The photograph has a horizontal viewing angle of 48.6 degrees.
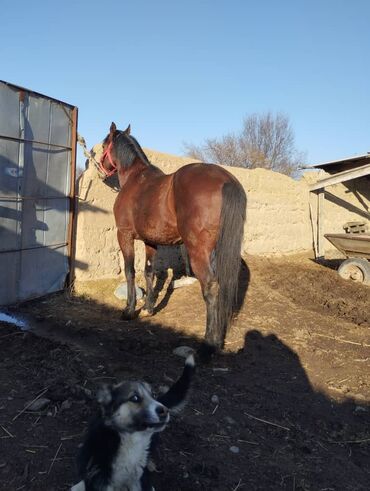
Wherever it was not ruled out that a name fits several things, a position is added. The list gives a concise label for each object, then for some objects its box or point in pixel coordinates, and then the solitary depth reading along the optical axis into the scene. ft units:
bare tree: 106.93
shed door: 18.83
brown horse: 15.20
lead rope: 22.73
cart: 29.01
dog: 6.81
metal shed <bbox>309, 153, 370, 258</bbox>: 33.04
